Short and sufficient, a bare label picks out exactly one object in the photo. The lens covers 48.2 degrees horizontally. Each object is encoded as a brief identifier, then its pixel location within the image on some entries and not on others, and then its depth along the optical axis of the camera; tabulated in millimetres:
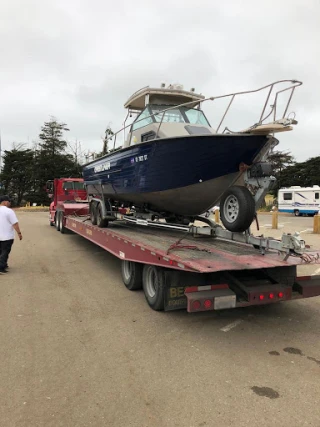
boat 5137
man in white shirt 7354
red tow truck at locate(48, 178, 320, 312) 4172
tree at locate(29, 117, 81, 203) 42125
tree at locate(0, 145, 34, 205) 43906
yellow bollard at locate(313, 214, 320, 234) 14638
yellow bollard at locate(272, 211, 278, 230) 16719
